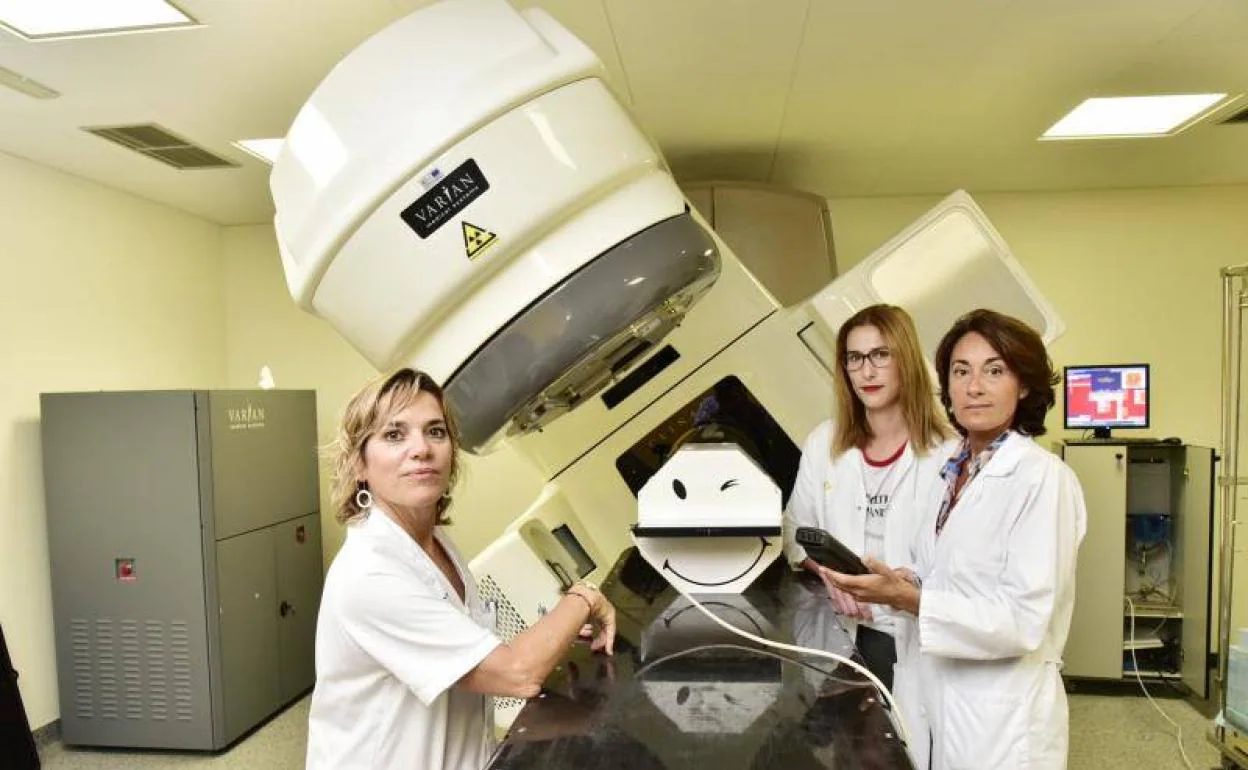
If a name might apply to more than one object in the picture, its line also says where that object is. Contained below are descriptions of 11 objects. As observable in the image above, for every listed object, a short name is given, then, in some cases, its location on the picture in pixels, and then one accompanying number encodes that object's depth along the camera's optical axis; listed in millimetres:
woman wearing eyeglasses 1528
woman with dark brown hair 1204
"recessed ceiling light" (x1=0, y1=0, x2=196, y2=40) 1635
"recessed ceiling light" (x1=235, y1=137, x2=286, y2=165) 2523
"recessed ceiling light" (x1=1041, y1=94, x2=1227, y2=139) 2396
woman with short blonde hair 953
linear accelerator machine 1009
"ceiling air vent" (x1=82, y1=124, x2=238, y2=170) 2412
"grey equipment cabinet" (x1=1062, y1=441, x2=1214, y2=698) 2943
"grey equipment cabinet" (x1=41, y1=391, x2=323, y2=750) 2670
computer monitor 3096
